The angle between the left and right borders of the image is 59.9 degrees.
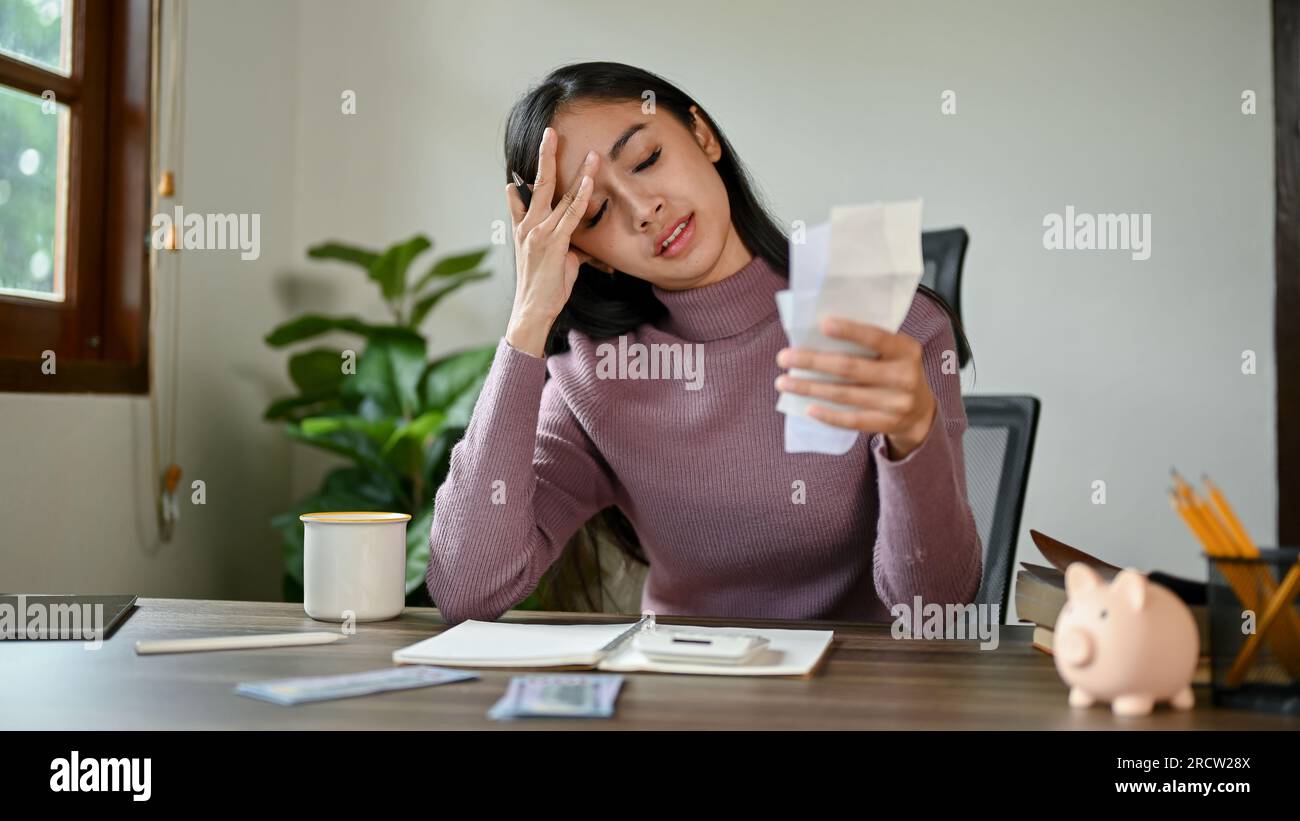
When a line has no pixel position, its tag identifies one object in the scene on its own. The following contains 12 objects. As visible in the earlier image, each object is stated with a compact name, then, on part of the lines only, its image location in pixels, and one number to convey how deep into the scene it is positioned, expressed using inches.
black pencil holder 27.6
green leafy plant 100.0
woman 48.8
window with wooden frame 83.7
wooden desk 27.7
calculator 34.5
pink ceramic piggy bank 27.9
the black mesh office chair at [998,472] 59.2
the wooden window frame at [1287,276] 100.7
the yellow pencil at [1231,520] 28.8
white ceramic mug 43.9
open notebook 34.5
